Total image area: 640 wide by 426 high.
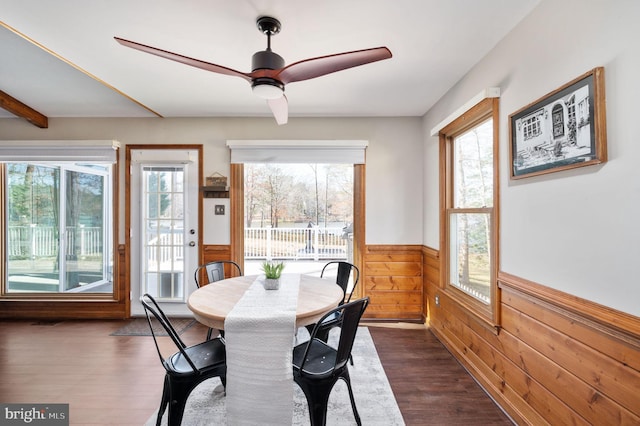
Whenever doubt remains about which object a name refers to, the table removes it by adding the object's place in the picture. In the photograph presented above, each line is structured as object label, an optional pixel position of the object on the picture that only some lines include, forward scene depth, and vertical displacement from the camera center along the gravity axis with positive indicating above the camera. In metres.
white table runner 1.67 -0.81
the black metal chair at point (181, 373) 1.66 -0.85
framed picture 1.36 +0.45
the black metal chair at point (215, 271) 2.84 -0.49
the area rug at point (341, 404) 1.95 -1.26
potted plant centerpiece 2.27 -0.42
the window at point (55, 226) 3.99 -0.07
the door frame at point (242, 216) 3.76 +0.05
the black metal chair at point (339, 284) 2.27 -0.61
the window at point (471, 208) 2.31 +0.08
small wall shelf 3.76 +0.33
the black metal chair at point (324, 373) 1.62 -0.84
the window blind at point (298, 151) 3.64 +0.81
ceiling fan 1.57 +0.83
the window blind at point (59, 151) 3.68 +0.84
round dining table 1.79 -0.53
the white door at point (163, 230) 3.78 -0.12
